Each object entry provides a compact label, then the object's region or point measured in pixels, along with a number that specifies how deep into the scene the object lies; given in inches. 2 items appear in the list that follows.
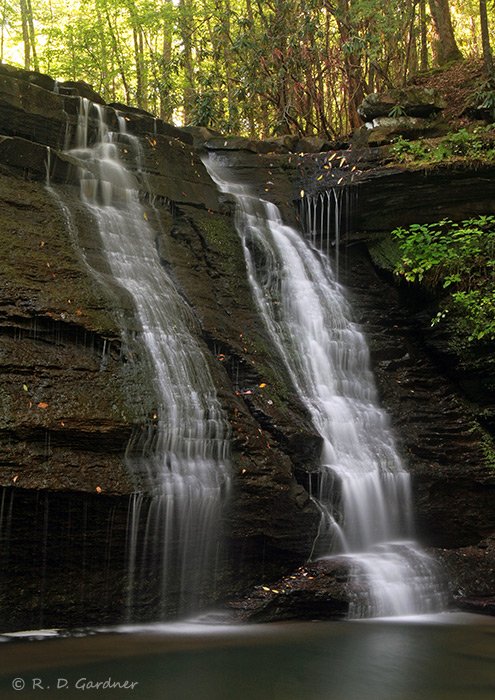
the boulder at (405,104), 504.1
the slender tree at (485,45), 505.0
